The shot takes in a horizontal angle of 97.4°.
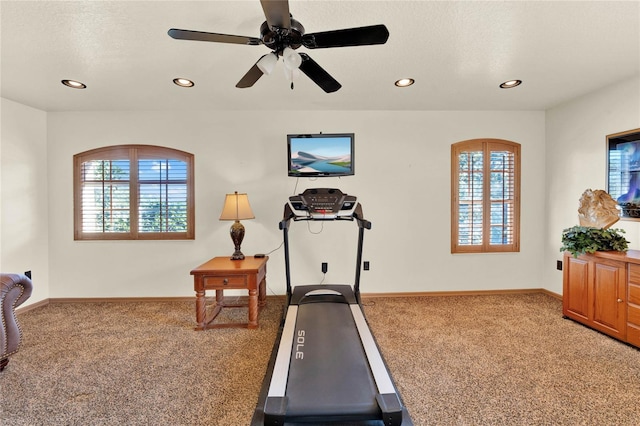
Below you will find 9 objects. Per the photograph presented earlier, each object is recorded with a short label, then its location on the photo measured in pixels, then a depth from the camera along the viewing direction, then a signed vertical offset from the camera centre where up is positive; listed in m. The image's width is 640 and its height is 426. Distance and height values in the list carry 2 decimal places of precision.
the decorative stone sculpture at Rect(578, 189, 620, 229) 2.70 +0.02
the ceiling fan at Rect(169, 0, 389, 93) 1.41 +0.94
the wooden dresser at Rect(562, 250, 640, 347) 2.42 -0.76
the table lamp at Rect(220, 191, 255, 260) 3.23 -0.02
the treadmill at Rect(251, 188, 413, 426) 1.47 -1.01
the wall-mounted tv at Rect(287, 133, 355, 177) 3.59 +0.75
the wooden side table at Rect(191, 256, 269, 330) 2.83 -0.73
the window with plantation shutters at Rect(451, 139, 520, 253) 3.79 +0.21
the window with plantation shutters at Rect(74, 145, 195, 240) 3.68 +0.26
